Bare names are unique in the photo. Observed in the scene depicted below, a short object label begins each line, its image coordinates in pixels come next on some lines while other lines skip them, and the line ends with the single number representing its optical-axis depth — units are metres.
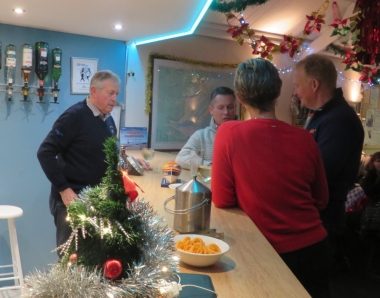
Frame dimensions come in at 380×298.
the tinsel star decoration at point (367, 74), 4.09
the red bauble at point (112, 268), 0.70
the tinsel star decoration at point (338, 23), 3.45
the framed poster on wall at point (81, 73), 3.31
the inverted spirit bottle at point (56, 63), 3.16
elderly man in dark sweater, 2.13
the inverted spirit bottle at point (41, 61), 3.09
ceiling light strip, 2.43
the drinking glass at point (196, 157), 1.87
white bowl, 1.02
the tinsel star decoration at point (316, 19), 3.64
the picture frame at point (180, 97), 3.91
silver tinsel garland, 0.66
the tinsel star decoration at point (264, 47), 3.98
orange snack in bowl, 1.05
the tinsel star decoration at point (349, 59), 3.89
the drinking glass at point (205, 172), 1.94
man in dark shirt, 1.71
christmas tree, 0.67
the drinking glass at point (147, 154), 2.55
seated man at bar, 2.46
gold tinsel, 3.79
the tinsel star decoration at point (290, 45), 4.02
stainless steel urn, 1.25
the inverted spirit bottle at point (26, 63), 3.04
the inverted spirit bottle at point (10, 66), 2.97
